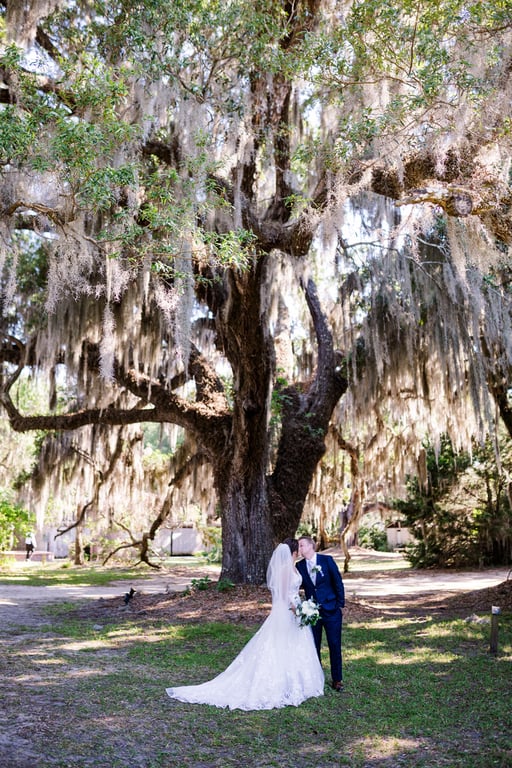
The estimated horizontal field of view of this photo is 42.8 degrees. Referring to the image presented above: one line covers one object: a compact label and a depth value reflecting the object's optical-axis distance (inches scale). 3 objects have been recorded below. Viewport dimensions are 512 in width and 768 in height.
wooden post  220.2
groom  179.9
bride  164.7
